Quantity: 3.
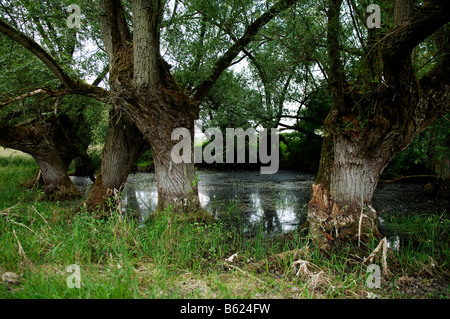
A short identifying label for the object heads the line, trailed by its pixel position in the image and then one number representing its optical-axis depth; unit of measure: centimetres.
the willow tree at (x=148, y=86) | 508
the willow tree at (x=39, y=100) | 642
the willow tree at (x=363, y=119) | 433
